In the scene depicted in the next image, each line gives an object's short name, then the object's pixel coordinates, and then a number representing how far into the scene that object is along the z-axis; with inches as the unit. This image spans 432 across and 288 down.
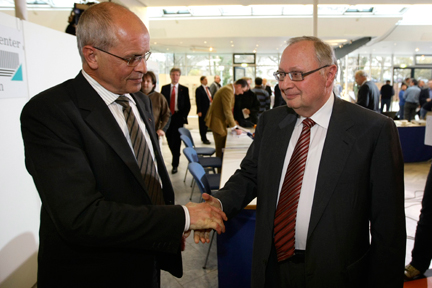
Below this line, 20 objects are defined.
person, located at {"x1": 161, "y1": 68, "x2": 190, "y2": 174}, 266.7
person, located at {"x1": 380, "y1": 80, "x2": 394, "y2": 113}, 532.1
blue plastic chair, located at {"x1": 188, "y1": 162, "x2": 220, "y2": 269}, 109.8
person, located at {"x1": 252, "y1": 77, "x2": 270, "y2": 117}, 349.7
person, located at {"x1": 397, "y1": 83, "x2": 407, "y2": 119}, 556.7
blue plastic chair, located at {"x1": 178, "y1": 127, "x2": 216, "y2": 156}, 221.2
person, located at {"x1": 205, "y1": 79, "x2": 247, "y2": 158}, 224.8
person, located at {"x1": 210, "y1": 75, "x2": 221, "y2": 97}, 453.4
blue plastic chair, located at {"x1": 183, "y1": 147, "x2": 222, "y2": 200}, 156.3
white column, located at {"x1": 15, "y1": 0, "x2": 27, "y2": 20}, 105.6
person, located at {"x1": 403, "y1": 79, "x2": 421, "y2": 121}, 482.5
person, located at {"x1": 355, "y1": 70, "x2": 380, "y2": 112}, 291.3
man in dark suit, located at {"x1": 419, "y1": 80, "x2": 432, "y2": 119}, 470.6
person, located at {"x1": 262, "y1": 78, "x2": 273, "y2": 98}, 523.4
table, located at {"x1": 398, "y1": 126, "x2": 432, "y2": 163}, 266.8
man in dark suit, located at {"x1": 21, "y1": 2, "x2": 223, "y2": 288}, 41.1
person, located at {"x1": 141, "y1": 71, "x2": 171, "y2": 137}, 208.5
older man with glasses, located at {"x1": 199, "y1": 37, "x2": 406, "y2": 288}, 52.3
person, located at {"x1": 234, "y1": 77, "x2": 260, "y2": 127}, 263.0
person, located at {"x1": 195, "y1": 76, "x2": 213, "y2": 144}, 380.2
